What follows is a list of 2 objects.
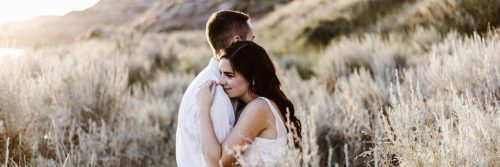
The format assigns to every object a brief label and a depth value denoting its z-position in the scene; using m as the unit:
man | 4.18
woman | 4.09
